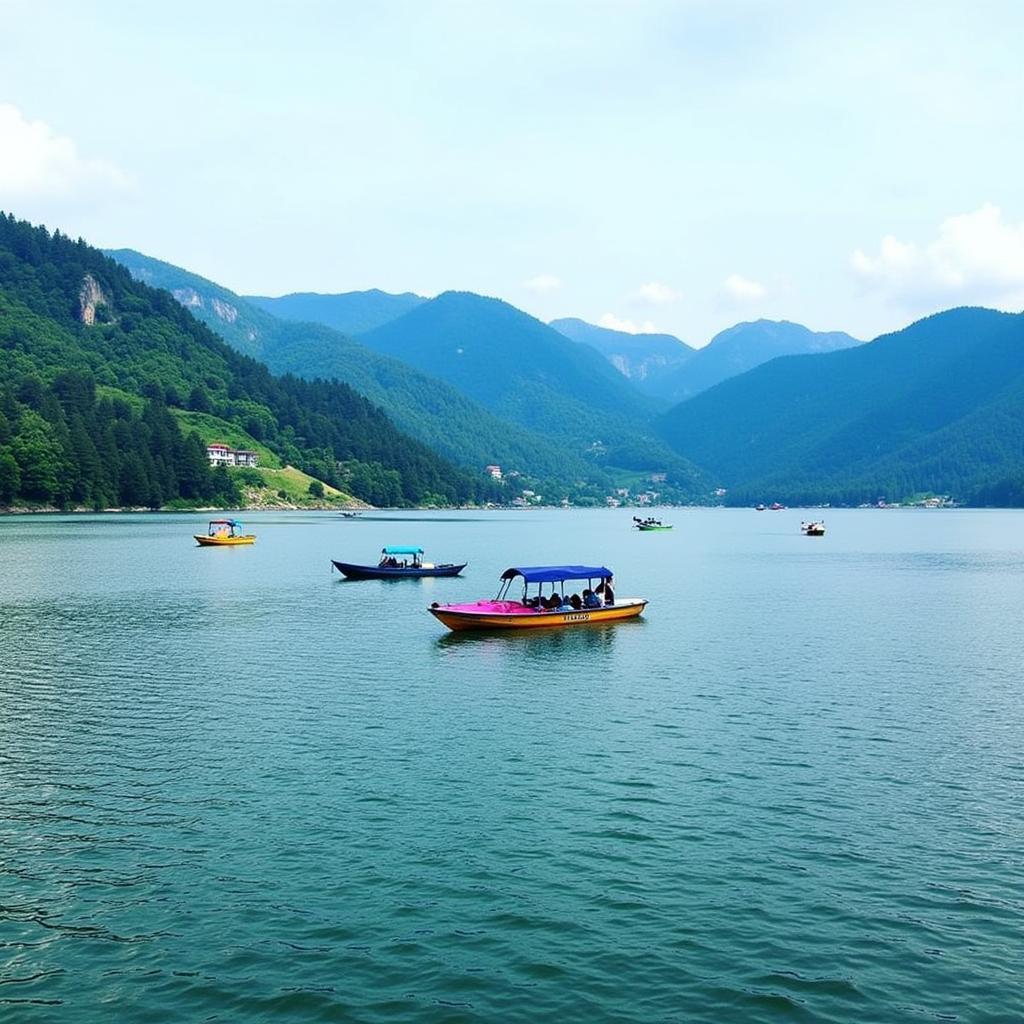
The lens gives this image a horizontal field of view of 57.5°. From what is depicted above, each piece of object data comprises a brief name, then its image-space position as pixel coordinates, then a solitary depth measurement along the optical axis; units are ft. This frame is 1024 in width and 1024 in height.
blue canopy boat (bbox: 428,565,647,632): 238.07
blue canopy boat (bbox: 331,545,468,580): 383.20
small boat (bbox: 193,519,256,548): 525.75
